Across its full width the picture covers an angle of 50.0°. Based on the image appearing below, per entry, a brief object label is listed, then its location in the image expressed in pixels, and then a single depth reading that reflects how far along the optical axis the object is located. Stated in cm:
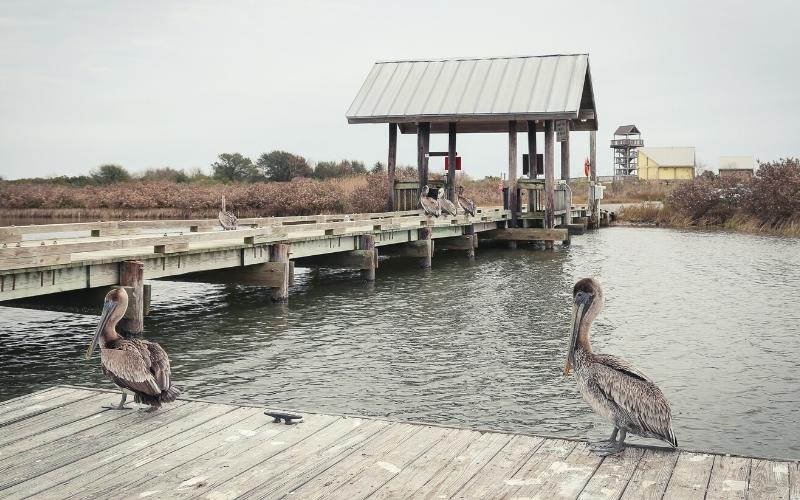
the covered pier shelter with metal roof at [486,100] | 3075
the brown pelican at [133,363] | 698
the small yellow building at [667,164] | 10344
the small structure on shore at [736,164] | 10662
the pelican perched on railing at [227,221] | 2081
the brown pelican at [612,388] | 604
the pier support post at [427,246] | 2603
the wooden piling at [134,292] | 1333
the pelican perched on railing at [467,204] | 2974
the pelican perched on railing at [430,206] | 2677
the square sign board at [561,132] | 3186
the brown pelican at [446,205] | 2776
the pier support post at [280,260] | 1803
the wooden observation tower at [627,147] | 11562
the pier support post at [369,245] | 2212
